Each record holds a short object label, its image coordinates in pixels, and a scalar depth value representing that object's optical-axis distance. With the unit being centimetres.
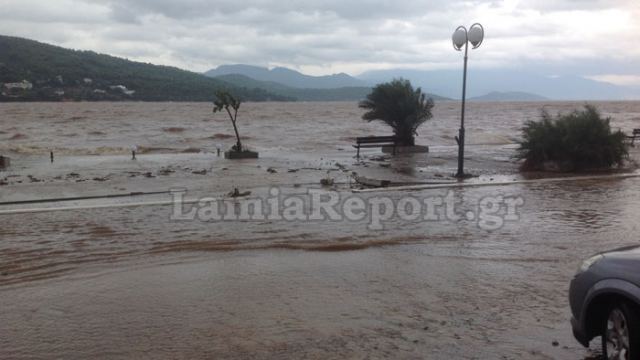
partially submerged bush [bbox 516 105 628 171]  1844
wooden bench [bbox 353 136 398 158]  2633
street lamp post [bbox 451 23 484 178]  1691
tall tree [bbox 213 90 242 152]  2414
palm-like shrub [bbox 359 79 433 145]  2808
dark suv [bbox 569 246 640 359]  409
